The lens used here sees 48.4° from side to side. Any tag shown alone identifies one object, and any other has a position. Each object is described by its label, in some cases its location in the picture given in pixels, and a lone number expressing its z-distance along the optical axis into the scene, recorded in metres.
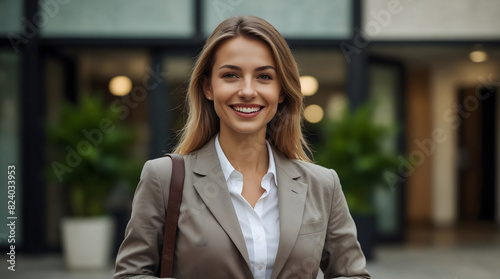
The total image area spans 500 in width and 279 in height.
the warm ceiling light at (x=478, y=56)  8.42
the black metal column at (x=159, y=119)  6.98
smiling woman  1.60
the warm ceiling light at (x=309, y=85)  7.97
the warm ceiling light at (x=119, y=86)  7.52
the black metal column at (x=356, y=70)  7.02
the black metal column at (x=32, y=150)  6.90
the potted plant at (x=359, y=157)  6.31
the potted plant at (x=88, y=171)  6.23
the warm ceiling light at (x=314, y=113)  8.61
